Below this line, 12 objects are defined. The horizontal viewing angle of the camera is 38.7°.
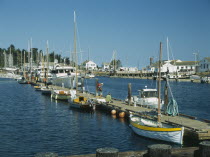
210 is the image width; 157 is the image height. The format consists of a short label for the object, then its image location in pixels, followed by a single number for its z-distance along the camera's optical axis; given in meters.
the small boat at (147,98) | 44.16
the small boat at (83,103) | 43.51
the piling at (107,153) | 8.77
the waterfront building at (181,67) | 176.12
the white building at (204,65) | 156.34
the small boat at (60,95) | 57.25
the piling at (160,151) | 9.02
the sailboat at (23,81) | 109.69
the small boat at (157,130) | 24.22
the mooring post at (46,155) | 8.40
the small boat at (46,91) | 69.88
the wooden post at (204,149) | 9.34
